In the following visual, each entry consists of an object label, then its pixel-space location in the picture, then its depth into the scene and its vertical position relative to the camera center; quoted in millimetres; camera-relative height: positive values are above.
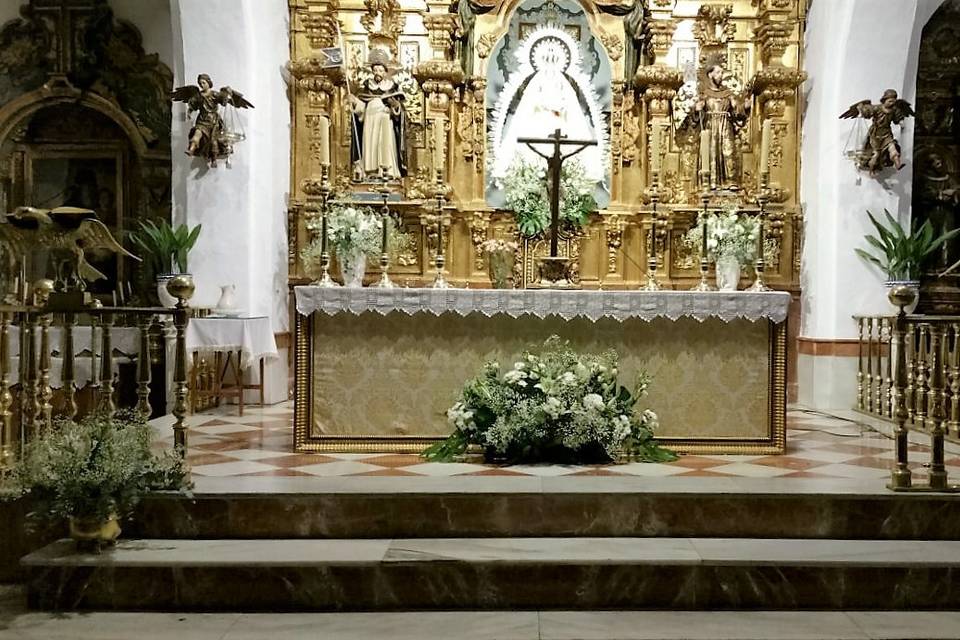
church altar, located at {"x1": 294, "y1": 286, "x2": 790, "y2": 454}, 6117 -353
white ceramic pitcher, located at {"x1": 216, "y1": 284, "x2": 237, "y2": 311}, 7992 +52
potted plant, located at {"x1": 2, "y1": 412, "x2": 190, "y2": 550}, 4441 -860
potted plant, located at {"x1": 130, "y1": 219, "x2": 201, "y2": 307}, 8070 +495
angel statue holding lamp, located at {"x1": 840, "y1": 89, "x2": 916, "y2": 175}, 8367 +1731
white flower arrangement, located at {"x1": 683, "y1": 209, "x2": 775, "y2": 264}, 7906 +605
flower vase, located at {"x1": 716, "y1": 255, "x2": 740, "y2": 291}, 7891 +316
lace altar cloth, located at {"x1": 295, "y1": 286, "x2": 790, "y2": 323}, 6047 +18
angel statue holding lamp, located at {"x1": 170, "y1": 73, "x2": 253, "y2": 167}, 8117 +1746
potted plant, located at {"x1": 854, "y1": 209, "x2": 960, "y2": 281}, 8086 +534
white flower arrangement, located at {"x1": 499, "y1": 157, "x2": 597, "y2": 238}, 7492 +927
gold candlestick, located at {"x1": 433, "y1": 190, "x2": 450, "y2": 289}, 6773 +280
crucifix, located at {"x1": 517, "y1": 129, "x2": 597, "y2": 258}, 6626 +992
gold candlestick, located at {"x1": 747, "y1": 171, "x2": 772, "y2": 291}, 6680 +664
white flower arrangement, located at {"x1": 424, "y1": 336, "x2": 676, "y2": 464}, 5805 -718
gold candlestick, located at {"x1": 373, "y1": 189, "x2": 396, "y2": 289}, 6638 +338
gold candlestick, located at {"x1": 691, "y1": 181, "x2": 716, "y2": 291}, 6729 +286
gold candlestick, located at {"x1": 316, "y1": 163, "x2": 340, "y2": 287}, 6547 +438
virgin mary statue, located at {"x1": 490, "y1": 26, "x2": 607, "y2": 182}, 9383 +2129
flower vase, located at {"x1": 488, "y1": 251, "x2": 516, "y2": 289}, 6668 +279
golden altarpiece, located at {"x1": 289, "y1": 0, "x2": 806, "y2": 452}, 9211 +2033
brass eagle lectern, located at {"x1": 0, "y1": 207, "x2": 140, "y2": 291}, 5172 +427
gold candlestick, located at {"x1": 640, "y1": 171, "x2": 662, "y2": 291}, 6797 +318
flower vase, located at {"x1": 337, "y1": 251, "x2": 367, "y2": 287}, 7012 +299
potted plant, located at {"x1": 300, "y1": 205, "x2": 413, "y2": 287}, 7004 +522
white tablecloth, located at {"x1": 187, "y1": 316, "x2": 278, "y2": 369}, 7652 -267
